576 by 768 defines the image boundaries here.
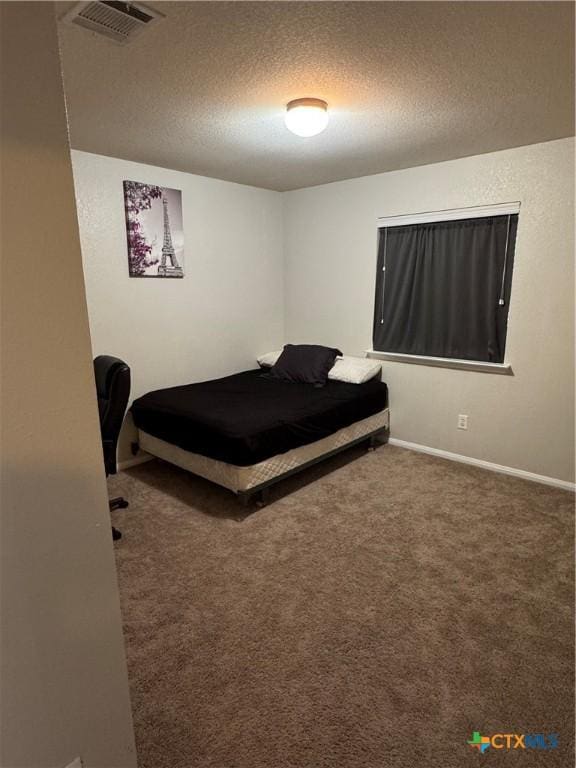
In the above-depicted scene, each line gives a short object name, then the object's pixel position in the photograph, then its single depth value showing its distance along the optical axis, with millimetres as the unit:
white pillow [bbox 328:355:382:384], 3895
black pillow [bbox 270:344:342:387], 3984
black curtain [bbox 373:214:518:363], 3307
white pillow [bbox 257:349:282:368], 4457
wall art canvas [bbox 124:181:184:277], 3410
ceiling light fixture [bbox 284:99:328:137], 2213
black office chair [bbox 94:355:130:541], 2453
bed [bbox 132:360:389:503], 2818
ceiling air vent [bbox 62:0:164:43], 1479
